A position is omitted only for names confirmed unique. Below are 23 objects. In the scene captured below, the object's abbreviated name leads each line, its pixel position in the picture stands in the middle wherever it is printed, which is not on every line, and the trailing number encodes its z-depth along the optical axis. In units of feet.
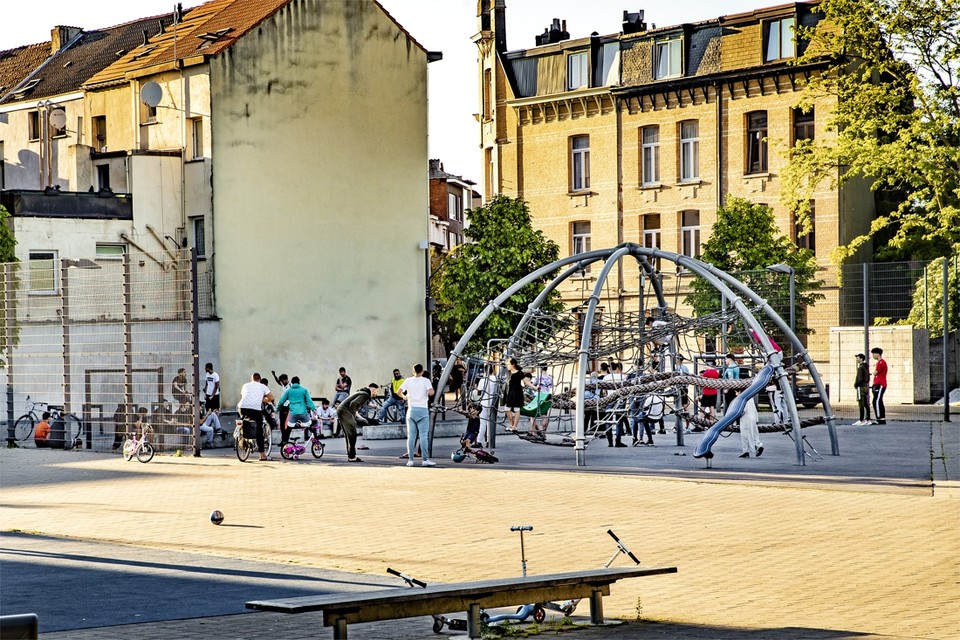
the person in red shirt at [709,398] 90.07
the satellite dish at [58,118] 157.79
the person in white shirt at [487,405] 89.25
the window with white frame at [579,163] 194.29
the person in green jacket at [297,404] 90.33
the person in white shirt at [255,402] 84.23
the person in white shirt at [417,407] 79.51
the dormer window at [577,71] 193.98
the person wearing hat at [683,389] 88.72
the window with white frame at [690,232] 184.44
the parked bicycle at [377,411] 114.93
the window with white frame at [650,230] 188.14
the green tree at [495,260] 156.04
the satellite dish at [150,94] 134.72
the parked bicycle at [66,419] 97.30
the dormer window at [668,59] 185.57
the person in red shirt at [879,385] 111.65
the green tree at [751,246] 157.28
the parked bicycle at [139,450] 86.12
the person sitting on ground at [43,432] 98.43
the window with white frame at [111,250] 139.74
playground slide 75.15
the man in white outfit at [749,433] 81.66
